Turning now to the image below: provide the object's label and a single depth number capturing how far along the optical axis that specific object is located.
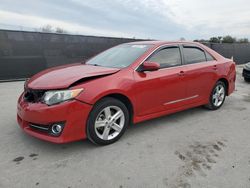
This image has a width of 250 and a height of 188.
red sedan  2.42
